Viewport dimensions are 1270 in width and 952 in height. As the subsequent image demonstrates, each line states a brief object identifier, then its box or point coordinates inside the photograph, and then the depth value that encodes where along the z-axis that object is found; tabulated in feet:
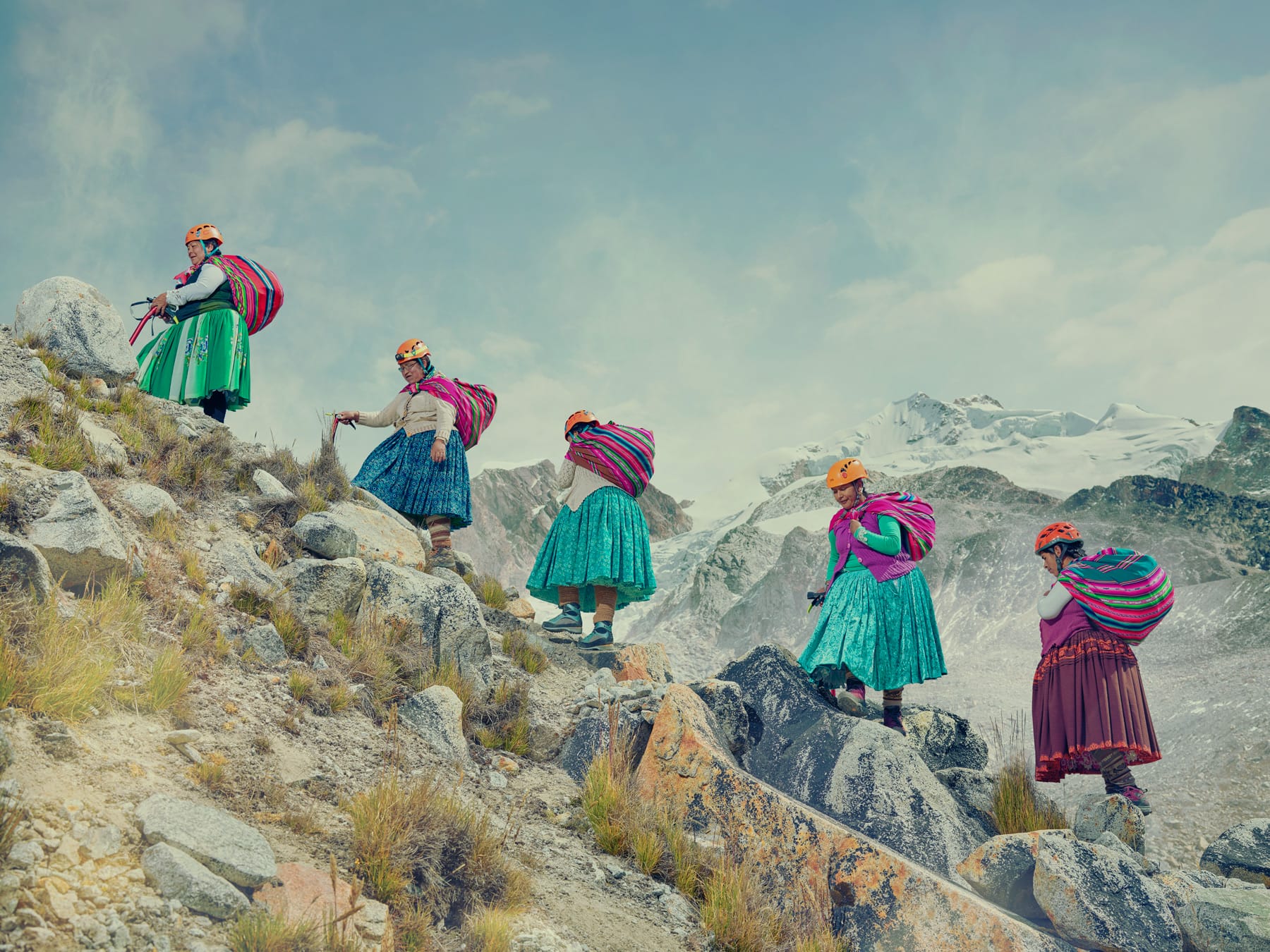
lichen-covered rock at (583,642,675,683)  23.89
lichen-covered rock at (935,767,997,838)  18.24
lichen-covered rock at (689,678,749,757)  18.69
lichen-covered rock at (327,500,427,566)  22.07
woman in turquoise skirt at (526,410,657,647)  24.43
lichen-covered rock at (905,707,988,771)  20.81
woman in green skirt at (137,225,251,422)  25.43
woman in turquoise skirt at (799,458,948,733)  20.03
